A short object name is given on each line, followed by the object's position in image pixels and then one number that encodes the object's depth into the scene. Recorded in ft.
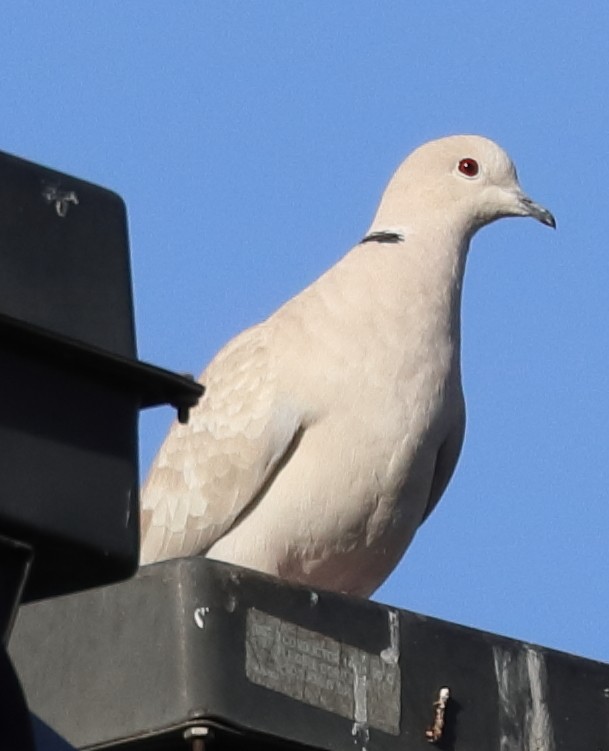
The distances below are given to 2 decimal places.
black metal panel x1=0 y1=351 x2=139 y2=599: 17.12
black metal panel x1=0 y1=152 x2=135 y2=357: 18.12
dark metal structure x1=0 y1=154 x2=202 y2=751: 17.16
